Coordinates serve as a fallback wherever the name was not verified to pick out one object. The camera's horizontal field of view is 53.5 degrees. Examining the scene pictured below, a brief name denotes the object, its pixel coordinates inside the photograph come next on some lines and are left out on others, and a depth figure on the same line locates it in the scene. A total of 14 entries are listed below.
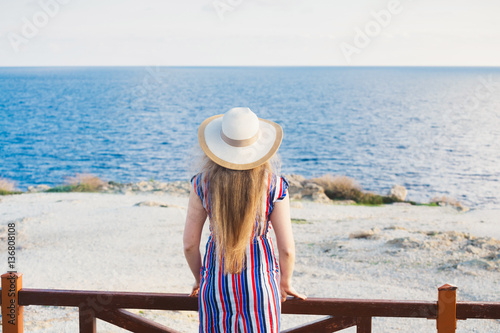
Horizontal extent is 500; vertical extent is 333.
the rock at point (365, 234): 9.81
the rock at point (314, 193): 14.94
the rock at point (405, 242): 9.16
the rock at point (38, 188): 16.12
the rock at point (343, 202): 15.02
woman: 2.28
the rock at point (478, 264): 8.06
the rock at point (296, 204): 13.20
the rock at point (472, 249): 8.84
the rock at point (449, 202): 14.35
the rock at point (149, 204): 12.38
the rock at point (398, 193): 16.86
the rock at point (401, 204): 15.61
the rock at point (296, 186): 15.09
